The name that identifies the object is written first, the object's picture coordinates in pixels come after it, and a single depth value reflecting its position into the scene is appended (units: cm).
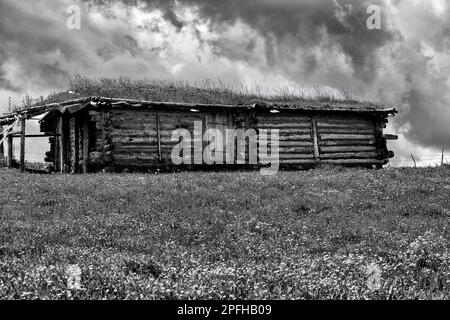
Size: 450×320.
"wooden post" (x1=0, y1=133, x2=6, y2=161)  3804
